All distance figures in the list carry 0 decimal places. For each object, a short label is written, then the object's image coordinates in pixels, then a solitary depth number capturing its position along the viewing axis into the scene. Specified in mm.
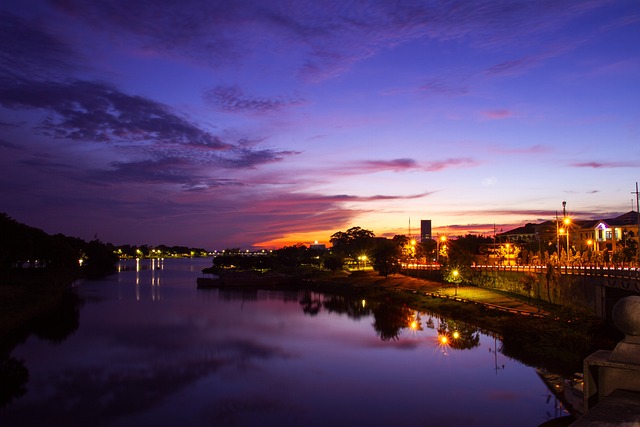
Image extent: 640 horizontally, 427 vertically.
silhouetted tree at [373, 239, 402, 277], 97562
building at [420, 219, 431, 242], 166375
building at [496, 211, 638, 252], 91438
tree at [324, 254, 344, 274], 131025
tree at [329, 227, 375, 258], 175025
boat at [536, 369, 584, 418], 21547
